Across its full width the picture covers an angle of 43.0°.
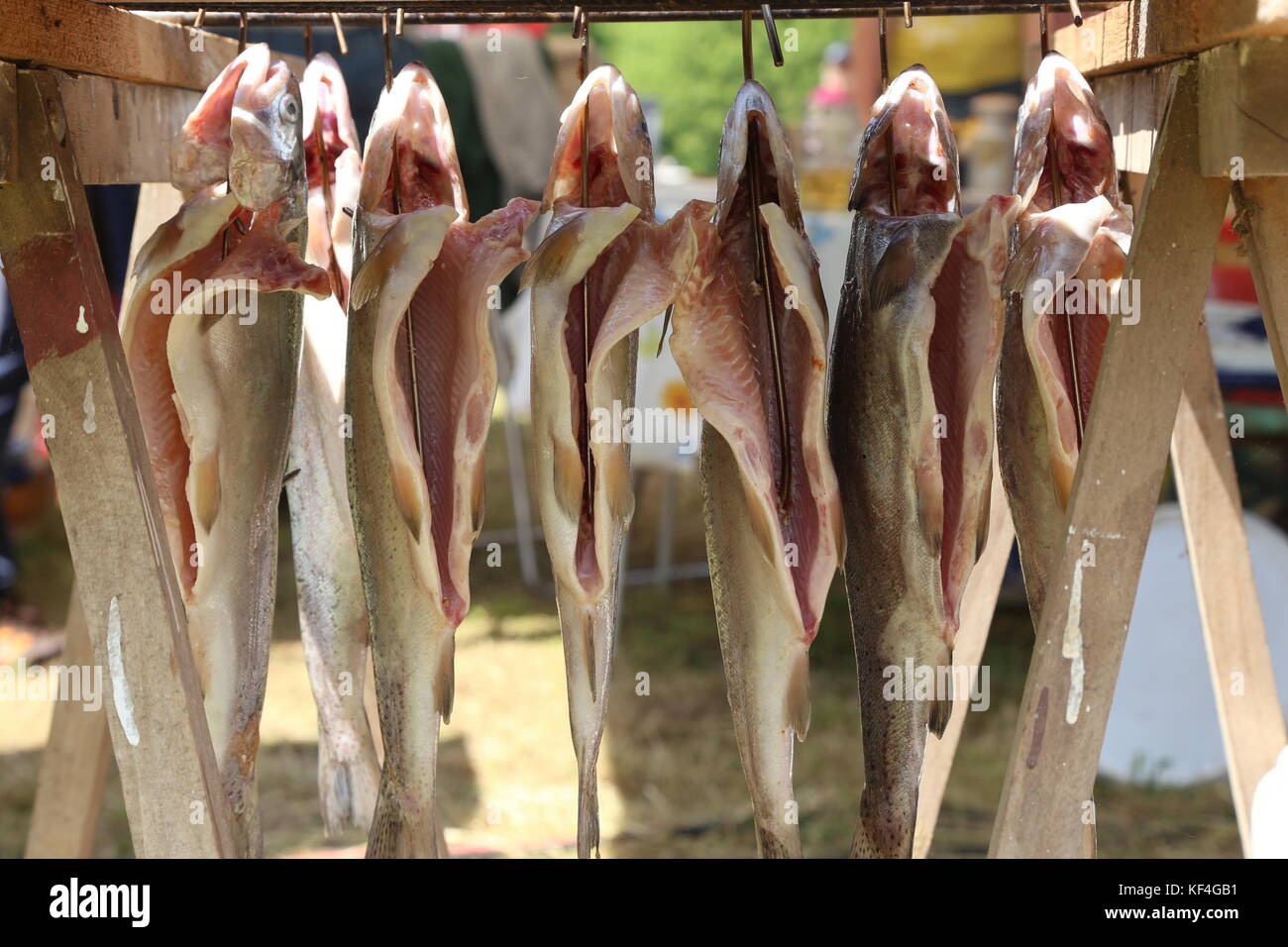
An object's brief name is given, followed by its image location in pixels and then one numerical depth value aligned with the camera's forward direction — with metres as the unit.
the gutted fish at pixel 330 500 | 0.86
